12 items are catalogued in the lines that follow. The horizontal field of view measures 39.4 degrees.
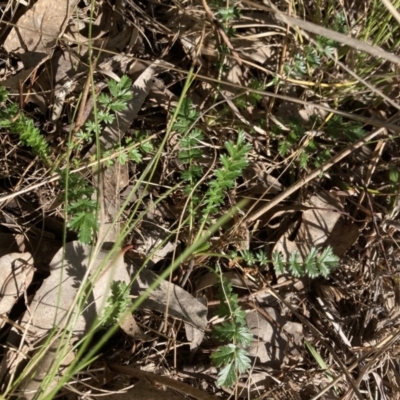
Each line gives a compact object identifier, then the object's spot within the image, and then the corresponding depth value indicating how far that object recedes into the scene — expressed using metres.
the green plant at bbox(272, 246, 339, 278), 0.35
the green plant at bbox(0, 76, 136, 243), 0.30
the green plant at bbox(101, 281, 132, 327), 0.31
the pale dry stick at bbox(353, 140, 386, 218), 0.40
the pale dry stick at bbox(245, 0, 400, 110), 0.22
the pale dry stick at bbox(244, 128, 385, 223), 0.36
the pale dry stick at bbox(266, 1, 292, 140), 0.38
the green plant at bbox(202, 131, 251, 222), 0.33
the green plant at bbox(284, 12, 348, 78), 0.36
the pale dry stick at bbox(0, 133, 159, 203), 0.33
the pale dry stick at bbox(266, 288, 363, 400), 0.35
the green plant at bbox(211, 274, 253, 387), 0.32
